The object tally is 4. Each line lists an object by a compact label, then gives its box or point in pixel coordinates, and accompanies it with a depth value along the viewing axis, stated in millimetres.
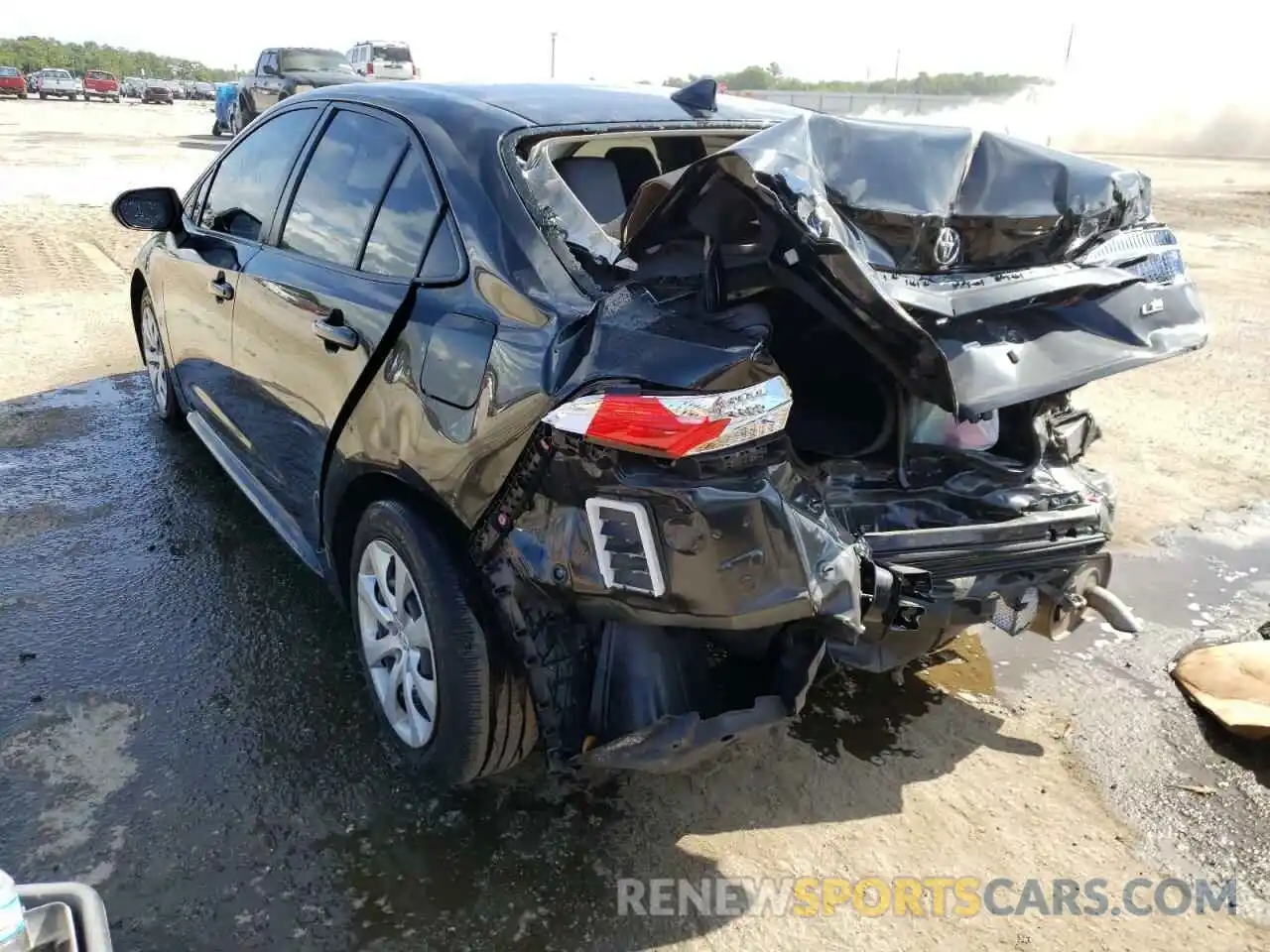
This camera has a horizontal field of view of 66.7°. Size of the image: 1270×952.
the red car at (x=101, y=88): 49688
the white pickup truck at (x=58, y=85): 47562
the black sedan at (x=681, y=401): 2061
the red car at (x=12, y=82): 46031
